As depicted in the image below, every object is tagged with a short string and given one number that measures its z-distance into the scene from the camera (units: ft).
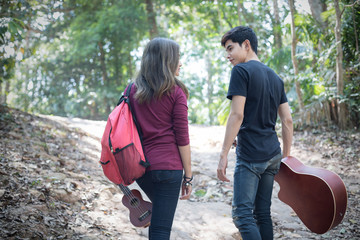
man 7.98
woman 7.28
